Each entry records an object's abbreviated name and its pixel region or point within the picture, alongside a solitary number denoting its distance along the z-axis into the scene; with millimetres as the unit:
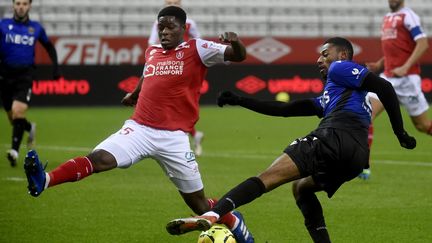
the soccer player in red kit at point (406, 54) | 27016
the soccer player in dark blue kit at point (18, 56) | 29234
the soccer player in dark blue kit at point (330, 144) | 13734
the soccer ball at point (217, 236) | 14164
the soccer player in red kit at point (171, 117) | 15000
